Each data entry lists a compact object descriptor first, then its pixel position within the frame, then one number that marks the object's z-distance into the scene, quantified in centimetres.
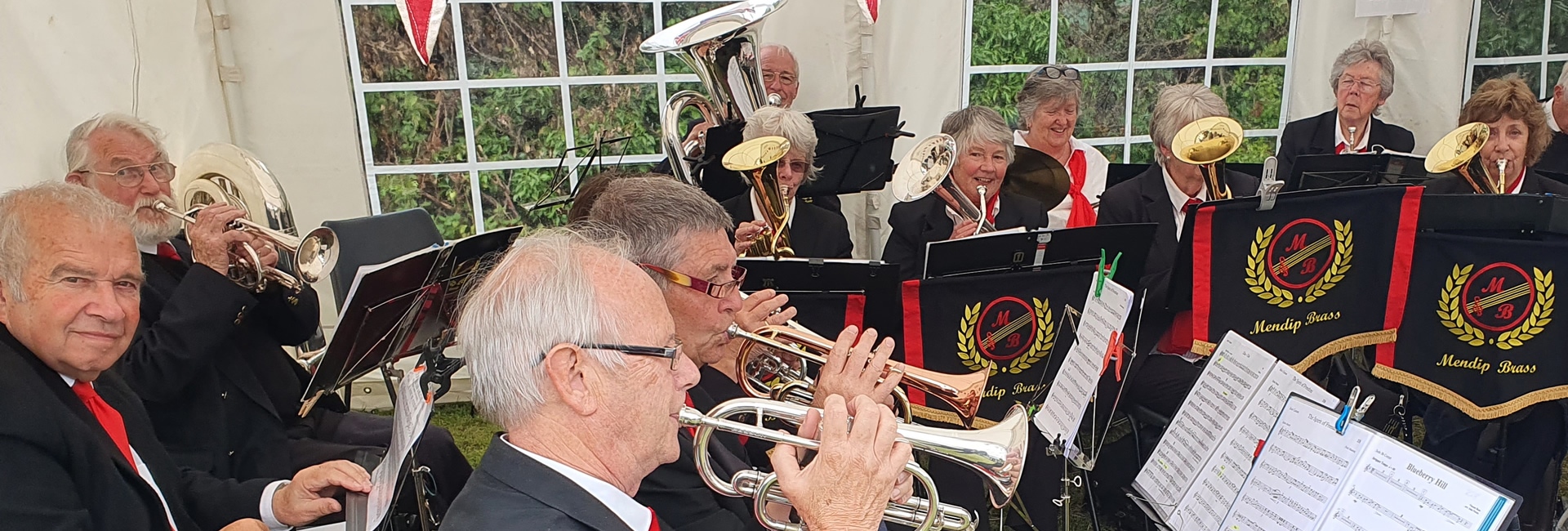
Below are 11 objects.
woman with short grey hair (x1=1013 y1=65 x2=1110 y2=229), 493
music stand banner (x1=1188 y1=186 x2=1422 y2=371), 332
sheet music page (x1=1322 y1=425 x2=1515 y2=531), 174
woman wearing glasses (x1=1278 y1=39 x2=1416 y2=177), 516
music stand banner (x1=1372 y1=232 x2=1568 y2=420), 323
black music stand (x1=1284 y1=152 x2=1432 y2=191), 396
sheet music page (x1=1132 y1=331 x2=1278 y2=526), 244
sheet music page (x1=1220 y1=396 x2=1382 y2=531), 200
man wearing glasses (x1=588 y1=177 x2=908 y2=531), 233
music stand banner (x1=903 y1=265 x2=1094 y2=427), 309
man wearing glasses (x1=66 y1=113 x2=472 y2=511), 283
